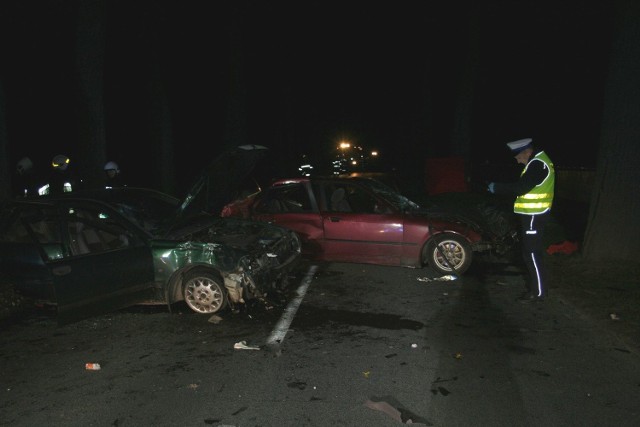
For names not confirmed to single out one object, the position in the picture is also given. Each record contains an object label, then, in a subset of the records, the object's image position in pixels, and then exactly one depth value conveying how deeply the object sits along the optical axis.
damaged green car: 5.01
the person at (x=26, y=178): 9.31
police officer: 5.84
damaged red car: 7.55
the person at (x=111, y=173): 10.66
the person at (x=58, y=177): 9.45
